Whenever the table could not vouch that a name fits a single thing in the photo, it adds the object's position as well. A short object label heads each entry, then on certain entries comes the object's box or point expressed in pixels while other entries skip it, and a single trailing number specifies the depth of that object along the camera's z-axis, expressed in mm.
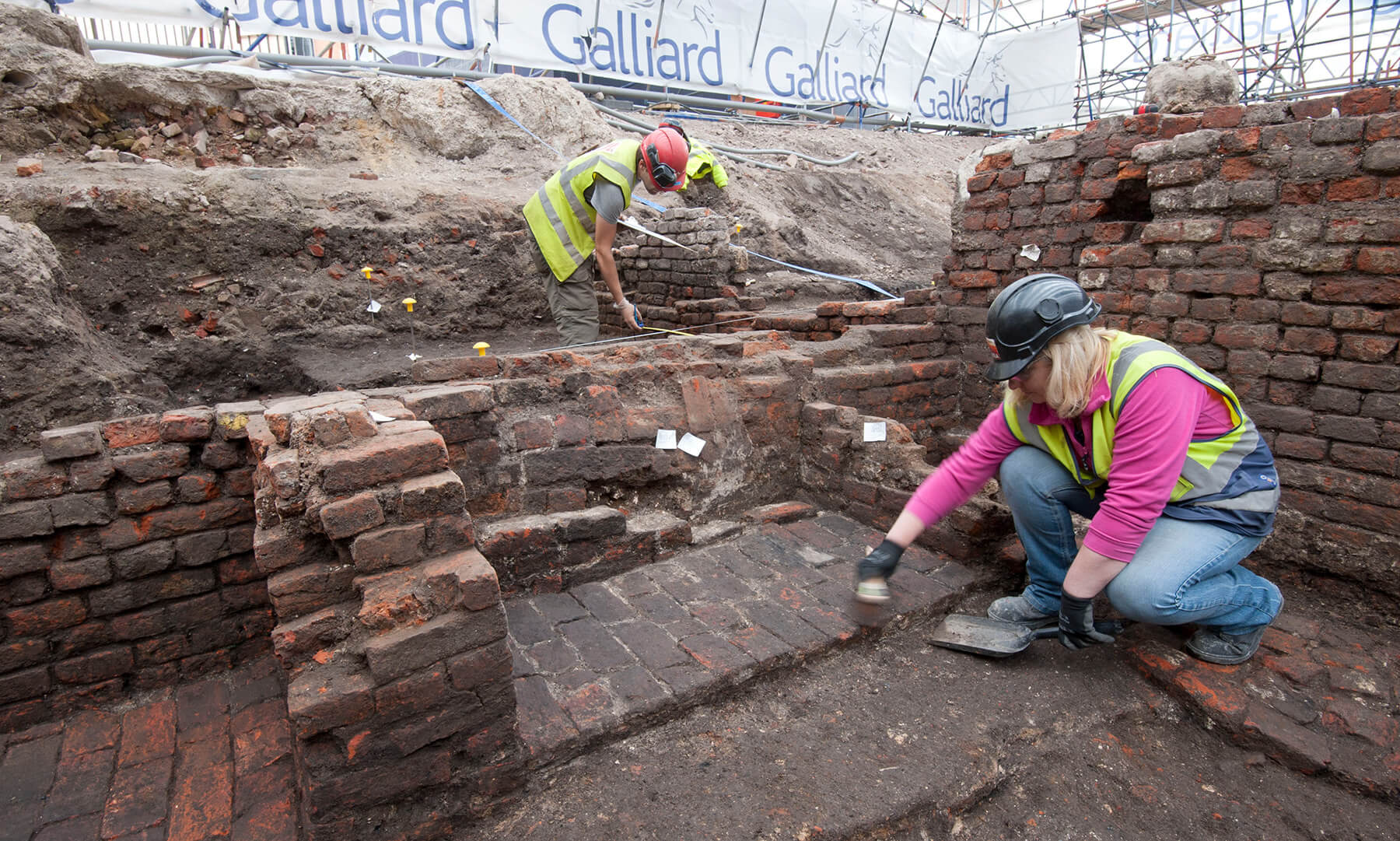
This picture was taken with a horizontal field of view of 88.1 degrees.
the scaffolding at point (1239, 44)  14070
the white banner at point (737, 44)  7734
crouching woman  2186
